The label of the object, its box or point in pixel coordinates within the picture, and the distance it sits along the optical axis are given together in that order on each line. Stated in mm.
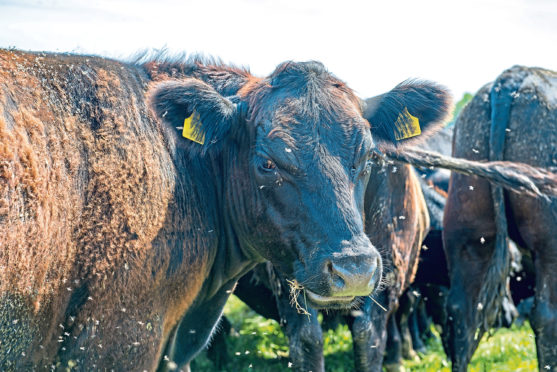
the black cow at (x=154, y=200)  3666
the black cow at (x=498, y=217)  5414
